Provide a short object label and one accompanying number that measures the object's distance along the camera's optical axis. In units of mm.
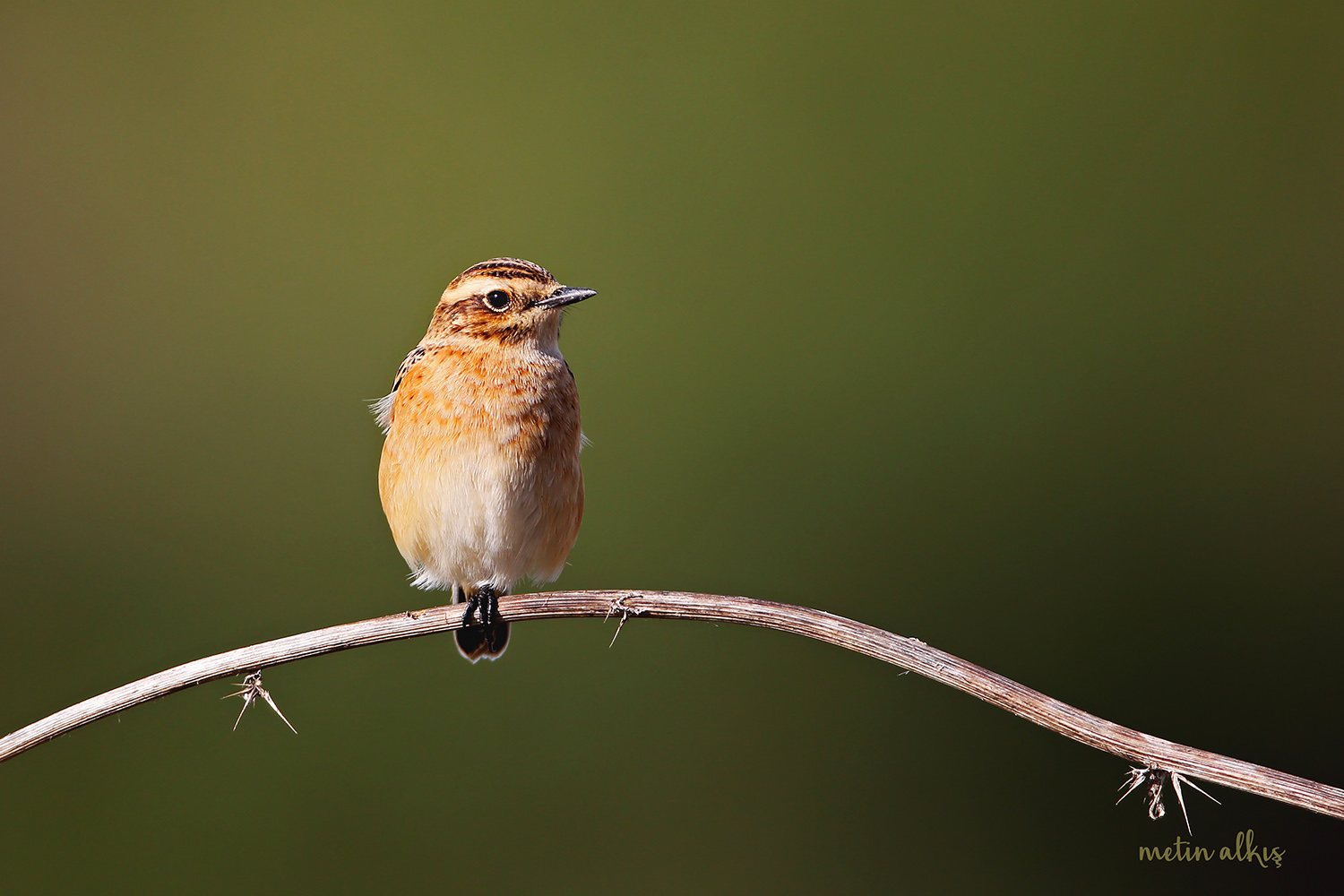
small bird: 8102
